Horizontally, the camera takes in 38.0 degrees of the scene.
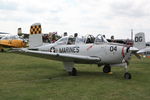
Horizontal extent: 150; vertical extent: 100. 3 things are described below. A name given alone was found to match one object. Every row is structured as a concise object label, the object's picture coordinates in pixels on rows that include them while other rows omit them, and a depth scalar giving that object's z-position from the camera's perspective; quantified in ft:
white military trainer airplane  28.30
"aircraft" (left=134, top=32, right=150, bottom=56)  39.25
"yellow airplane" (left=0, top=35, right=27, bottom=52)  85.05
